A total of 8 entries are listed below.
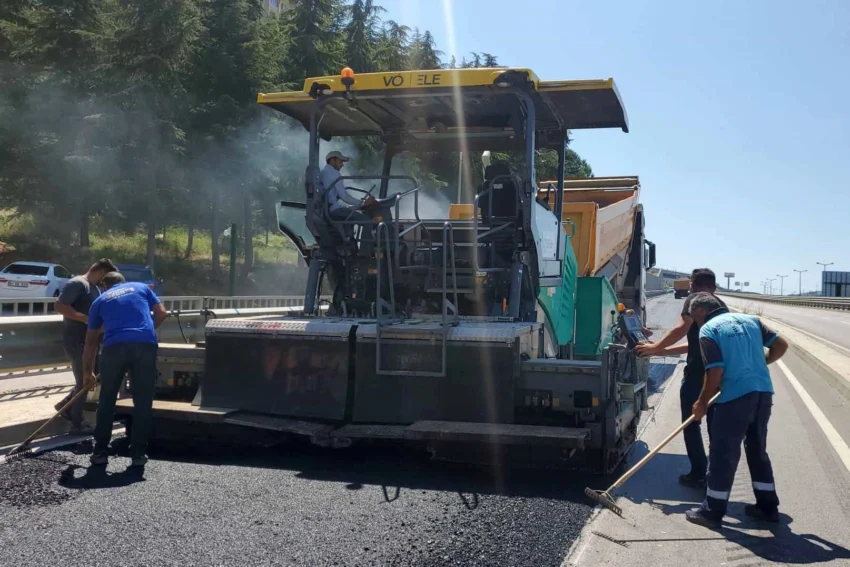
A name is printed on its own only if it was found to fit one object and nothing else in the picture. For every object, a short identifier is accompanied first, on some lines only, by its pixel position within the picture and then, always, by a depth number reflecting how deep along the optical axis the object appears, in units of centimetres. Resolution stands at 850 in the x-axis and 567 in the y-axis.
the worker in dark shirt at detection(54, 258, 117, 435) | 652
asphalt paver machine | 532
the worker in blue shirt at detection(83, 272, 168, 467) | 549
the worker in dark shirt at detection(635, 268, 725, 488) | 558
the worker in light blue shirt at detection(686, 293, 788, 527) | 462
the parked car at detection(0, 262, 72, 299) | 2106
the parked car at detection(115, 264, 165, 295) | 2102
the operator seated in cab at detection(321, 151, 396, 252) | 643
